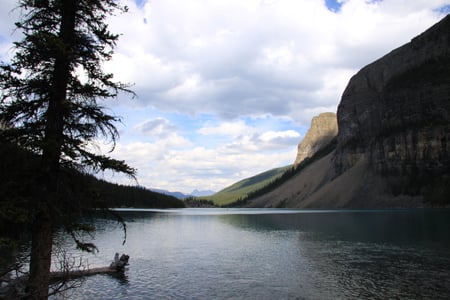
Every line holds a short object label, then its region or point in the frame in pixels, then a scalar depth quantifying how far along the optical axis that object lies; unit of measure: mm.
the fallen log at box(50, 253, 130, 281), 34112
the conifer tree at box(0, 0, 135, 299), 14656
